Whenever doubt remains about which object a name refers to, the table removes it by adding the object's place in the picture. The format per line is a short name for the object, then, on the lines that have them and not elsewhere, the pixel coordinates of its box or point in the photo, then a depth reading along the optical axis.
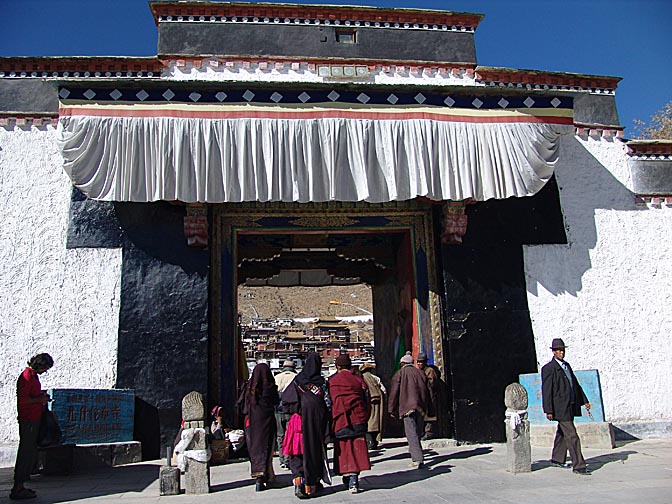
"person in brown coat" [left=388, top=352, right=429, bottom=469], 6.95
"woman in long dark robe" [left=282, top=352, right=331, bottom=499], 5.64
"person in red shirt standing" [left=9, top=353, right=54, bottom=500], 5.75
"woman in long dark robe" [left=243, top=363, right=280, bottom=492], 5.97
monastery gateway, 8.02
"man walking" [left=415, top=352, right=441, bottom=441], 8.43
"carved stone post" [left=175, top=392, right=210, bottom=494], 5.76
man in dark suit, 6.19
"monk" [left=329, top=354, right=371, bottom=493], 5.83
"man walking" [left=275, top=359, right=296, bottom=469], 7.77
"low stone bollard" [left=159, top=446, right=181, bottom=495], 5.72
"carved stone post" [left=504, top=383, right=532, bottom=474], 6.20
